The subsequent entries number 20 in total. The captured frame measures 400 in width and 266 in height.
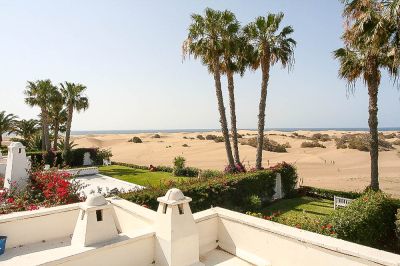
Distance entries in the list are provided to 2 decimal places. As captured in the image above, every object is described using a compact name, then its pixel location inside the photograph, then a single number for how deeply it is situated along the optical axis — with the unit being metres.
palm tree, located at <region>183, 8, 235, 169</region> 20.42
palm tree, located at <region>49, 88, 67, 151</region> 34.16
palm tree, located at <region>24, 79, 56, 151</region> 34.22
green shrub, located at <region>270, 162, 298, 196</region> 18.94
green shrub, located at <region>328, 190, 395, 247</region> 8.39
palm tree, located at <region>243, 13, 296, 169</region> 20.42
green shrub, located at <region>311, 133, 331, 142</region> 74.19
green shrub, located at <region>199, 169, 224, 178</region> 20.90
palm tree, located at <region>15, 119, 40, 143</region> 43.97
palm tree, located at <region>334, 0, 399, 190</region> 12.16
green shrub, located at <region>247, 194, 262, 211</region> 15.24
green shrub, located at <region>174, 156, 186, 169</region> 25.18
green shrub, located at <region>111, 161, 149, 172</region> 29.46
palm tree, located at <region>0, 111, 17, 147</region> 38.72
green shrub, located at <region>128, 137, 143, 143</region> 73.38
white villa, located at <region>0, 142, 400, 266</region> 4.36
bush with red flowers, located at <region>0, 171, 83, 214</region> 9.12
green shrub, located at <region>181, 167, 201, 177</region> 24.95
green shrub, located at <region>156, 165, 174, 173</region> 27.24
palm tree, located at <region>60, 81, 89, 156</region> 33.34
